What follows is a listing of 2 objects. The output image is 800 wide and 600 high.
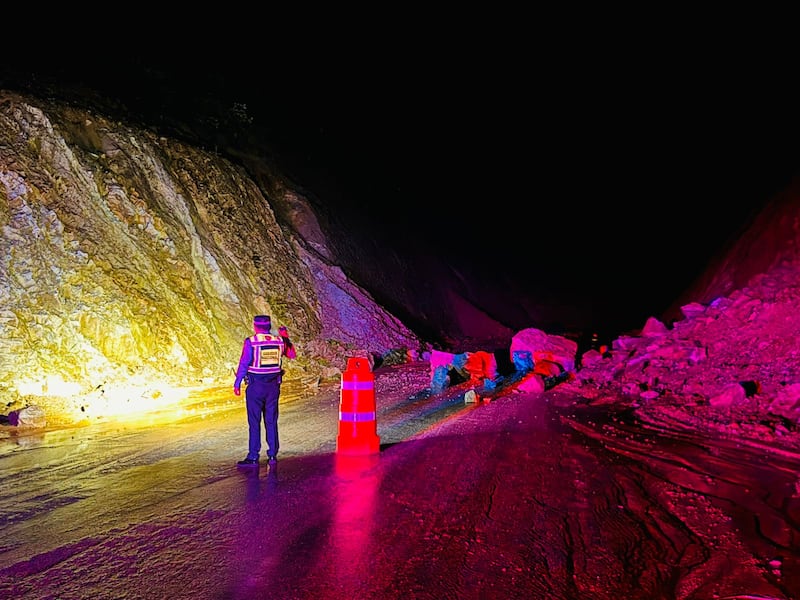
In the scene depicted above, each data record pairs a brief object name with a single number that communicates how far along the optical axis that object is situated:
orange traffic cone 6.23
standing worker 6.10
